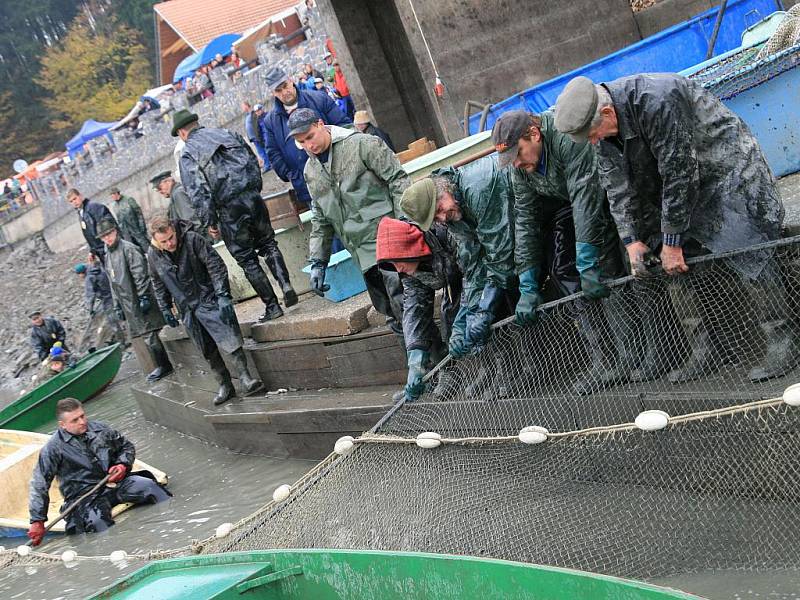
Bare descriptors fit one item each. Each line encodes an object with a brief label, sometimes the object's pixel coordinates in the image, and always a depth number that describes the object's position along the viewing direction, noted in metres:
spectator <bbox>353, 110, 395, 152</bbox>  11.02
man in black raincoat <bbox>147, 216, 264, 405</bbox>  9.48
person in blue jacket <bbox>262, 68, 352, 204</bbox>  9.61
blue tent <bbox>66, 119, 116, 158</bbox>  43.87
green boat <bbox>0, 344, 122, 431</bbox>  16.28
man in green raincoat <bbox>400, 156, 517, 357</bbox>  5.53
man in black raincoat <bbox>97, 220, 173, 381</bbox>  12.69
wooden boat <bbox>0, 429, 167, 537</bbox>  9.82
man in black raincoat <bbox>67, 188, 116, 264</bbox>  14.07
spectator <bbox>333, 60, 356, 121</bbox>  14.59
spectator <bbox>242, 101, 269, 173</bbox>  12.68
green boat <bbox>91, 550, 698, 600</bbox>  3.38
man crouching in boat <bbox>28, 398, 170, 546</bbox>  9.02
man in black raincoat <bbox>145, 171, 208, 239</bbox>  11.59
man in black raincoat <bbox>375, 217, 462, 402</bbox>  5.92
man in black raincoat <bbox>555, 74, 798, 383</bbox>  4.38
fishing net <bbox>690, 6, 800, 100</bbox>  6.56
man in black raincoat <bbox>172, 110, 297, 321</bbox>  9.37
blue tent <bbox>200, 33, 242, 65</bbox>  36.91
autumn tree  57.31
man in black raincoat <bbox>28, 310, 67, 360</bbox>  20.78
